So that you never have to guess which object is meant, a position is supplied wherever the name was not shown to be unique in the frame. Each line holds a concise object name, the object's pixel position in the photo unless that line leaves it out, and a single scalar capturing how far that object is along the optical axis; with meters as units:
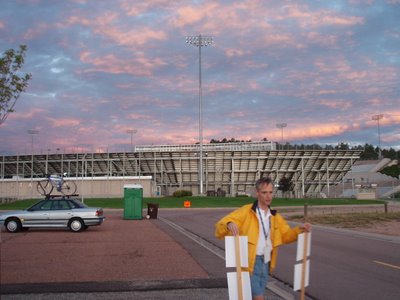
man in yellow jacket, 5.46
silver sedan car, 21.64
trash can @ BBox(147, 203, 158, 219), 33.84
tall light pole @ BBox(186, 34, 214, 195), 74.81
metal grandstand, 91.50
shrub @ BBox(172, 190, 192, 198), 70.93
